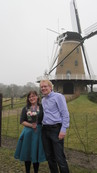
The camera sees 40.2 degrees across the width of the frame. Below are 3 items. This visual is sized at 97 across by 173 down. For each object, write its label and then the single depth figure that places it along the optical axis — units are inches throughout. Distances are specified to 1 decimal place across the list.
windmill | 656.2
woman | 84.3
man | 79.5
